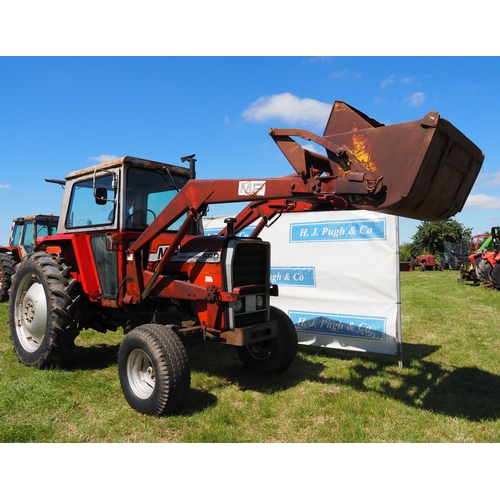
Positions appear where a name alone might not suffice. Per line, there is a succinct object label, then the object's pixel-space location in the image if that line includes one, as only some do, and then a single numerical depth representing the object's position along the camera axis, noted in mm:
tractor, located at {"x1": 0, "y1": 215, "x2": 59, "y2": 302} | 10688
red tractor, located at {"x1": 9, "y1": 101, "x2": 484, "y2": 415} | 3270
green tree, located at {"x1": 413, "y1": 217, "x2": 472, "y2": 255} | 37062
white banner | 5812
